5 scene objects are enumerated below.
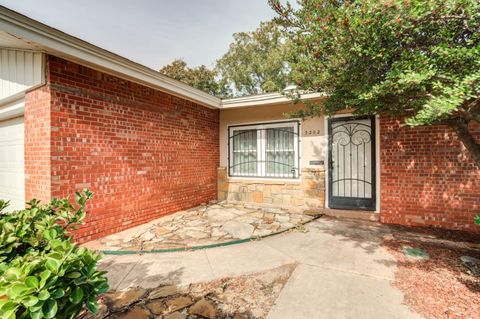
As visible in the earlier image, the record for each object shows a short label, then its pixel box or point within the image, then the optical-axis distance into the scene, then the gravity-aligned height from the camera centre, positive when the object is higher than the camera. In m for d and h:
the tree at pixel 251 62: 17.33 +7.97
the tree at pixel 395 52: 1.95 +1.12
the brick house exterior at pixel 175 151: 3.39 +0.18
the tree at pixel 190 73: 15.80 +6.07
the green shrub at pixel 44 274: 0.83 -0.49
